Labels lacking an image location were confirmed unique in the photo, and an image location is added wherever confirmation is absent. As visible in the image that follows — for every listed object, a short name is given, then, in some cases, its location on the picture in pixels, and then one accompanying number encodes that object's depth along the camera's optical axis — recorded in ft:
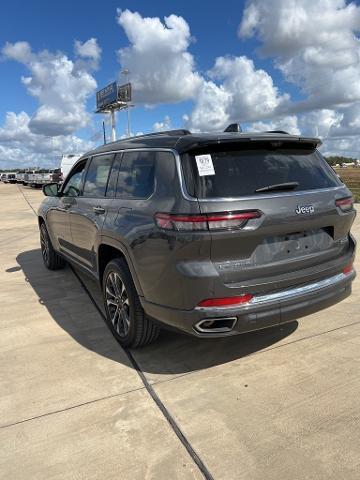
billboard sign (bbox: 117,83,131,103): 207.62
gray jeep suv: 9.69
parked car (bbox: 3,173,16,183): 188.55
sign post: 207.47
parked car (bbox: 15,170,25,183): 148.27
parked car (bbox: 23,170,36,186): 122.62
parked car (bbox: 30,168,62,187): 111.01
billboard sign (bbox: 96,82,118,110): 206.70
